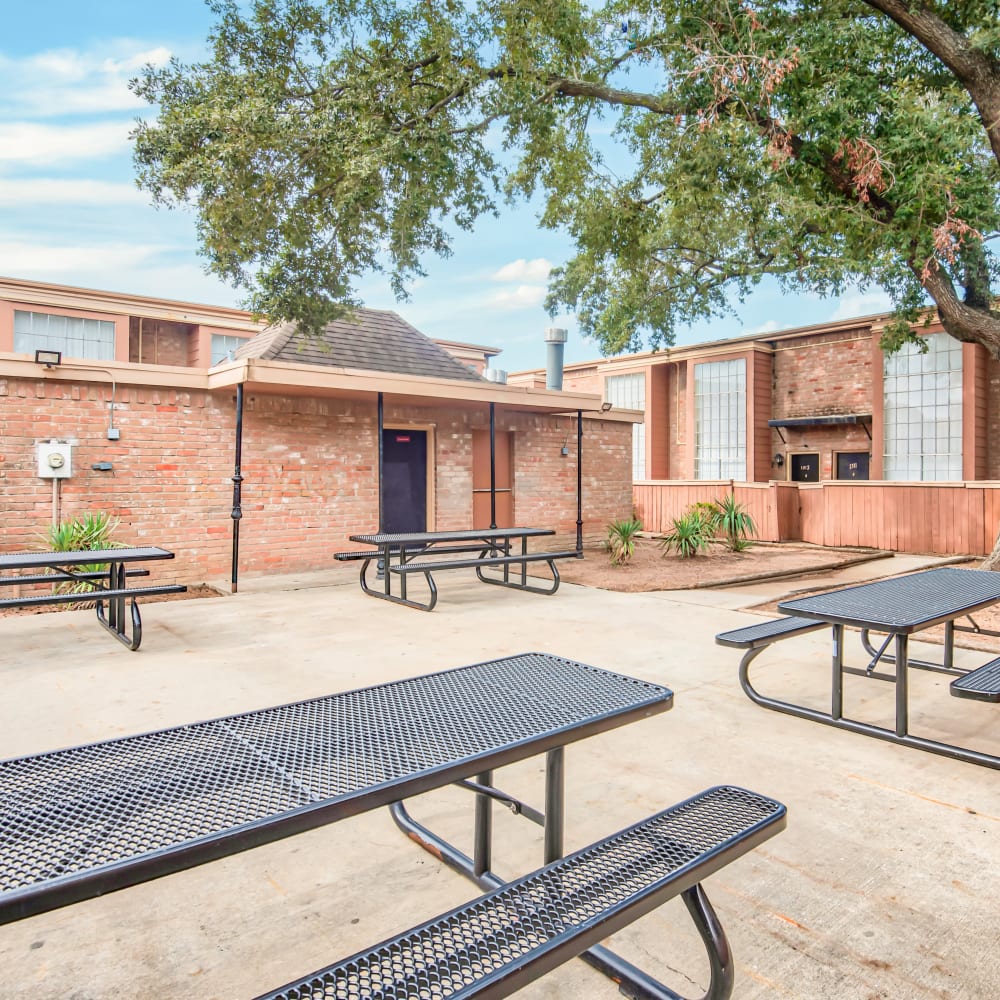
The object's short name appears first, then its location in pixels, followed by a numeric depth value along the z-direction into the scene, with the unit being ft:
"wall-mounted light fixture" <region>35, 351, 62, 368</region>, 24.76
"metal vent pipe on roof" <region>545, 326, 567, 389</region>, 54.50
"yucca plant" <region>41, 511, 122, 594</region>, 24.16
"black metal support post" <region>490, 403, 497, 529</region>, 33.37
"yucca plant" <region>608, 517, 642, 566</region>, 35.35
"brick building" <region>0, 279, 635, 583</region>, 25.81
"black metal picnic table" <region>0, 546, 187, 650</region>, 17.37
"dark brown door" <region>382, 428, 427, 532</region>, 35.24
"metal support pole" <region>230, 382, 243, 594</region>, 26.83
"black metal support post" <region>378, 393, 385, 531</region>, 30.30
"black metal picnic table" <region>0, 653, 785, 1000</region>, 4.45
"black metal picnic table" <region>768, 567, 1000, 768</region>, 11.09
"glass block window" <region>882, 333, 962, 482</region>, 51.70
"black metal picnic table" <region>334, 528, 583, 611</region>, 23.21
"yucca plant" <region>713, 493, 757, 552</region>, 40.60
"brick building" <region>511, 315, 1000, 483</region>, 51.78
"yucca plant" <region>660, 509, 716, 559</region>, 37.93
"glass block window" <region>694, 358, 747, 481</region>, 63.98
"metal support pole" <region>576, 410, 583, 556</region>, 38.29
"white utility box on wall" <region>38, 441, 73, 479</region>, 25.18
